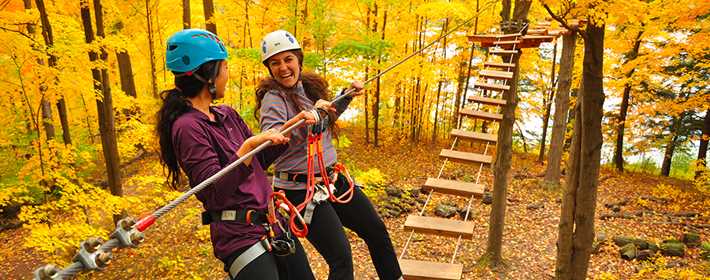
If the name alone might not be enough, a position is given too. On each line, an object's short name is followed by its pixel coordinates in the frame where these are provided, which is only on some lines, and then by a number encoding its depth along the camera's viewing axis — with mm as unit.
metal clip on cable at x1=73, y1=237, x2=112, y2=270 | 1174
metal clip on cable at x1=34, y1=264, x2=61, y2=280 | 1073
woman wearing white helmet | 2594
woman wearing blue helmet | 1782
